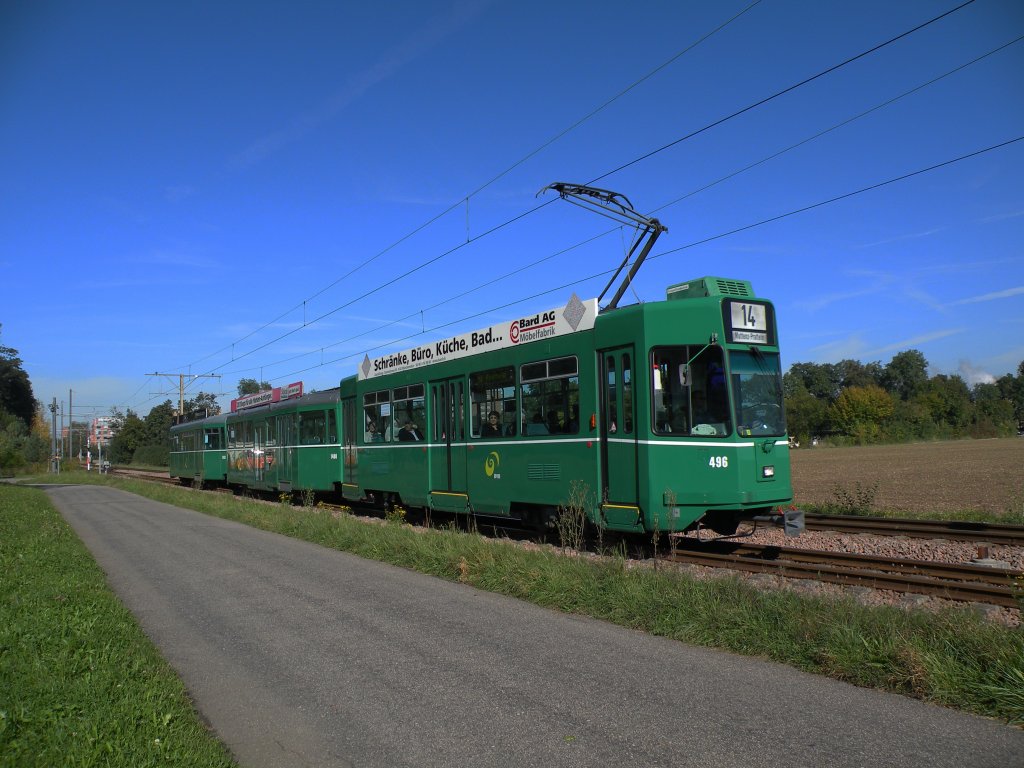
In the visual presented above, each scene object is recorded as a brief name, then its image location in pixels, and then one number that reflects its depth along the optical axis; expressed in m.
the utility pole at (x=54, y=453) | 73.62
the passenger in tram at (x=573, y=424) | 11.61
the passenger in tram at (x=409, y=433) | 16.51
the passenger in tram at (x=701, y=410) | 10.26
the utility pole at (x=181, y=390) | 60.97
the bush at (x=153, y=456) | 88.19
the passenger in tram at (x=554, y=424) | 12.01
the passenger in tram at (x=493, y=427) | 13.56
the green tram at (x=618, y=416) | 10.22
